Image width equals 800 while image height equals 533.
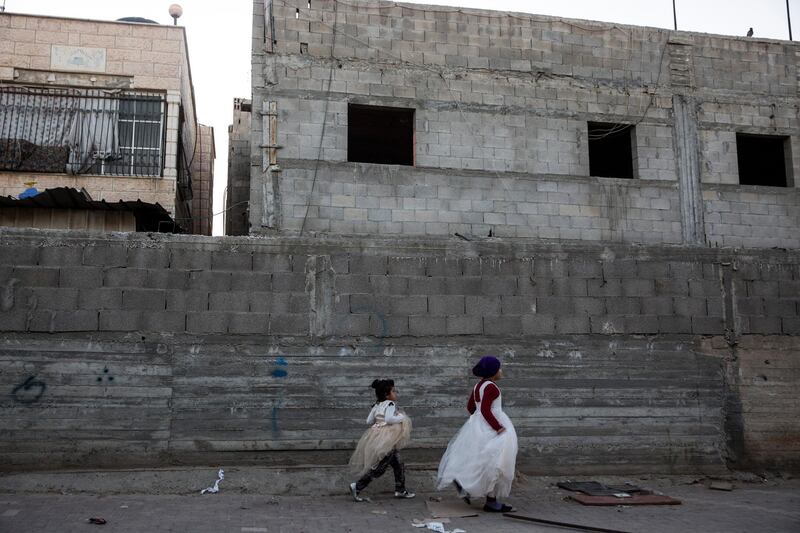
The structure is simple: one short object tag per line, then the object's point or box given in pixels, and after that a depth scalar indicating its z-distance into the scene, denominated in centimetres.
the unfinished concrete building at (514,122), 1096
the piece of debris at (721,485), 795
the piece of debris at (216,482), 708
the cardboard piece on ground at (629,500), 696
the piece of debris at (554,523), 590
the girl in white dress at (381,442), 674
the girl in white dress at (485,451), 637
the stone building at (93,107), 1180
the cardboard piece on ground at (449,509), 638
